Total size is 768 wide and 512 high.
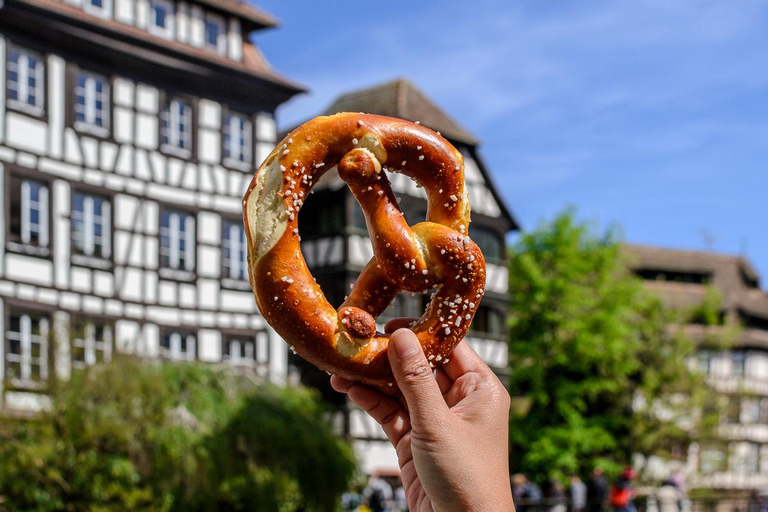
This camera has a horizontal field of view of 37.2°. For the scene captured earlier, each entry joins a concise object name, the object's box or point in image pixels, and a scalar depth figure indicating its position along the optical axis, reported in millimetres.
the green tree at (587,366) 36031
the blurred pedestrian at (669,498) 19350
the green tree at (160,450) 15359
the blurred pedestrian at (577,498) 19922
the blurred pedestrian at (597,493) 19438
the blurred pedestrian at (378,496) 19766
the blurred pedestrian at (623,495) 18062
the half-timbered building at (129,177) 19422
